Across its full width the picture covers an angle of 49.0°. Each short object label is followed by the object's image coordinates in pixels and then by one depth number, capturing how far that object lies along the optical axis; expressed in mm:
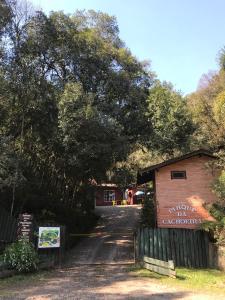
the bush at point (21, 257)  11230
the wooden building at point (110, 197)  37618
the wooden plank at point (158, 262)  10578
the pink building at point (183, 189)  14220
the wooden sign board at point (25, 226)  12158
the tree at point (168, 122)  17409
